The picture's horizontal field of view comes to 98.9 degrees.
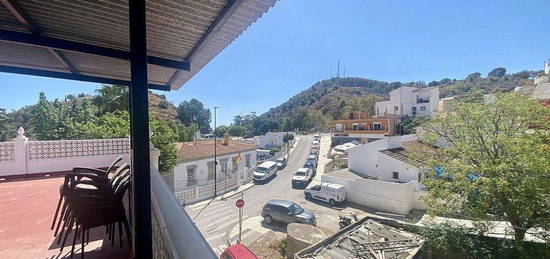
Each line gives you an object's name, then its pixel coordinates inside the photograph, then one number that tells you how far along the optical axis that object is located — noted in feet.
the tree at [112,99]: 46.24
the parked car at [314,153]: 91.17
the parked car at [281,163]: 74.84
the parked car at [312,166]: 67.01
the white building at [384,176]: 42.22
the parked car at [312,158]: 81.61
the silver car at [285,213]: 34.45
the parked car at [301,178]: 55.31
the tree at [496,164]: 22.00
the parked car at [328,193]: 45.60
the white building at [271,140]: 124.16
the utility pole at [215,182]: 44.90
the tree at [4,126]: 67.26
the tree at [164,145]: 28.27
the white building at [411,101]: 101.67
